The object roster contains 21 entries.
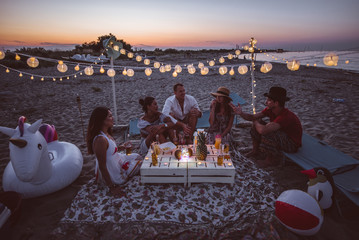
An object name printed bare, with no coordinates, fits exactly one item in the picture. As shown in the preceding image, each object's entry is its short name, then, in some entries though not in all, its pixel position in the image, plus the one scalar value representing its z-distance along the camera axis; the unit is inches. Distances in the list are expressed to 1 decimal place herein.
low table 129.0
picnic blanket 104.9
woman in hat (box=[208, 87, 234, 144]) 189.0
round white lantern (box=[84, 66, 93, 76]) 234.5
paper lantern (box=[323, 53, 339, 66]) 156.1
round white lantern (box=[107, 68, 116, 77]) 222.8
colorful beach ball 93.7
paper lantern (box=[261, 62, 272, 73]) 204.8
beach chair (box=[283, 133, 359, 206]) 114.1
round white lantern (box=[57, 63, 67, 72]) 208.8
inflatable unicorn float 103.3
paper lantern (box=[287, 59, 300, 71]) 183.9
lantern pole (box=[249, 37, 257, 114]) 225.6
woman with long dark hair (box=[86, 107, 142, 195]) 121.2
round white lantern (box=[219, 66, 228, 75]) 248.7
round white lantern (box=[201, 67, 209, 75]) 236.1
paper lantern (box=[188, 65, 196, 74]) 232.0
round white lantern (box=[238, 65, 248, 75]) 226.4
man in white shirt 203.8
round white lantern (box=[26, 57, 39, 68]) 180.7
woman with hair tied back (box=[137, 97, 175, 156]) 174.7
